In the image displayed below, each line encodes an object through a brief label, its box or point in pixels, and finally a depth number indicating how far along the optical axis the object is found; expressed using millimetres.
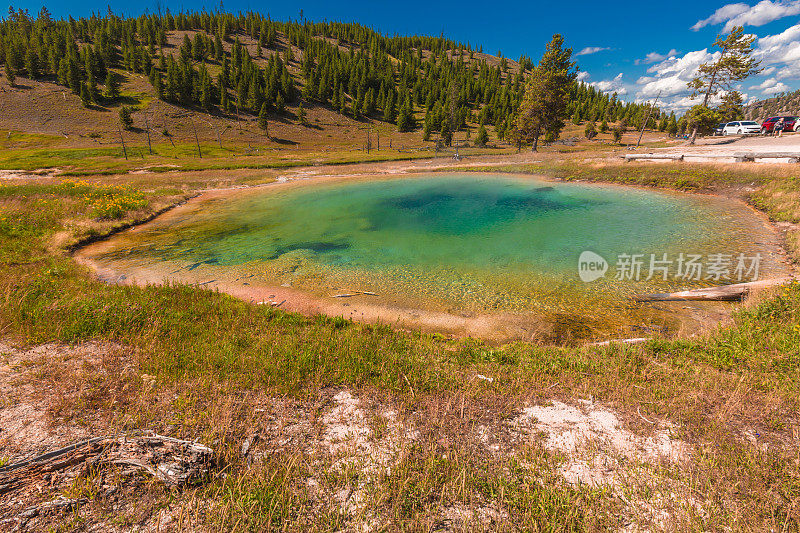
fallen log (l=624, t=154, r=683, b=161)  38869
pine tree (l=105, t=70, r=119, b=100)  126375
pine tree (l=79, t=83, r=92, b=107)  119750
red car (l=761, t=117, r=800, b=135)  51219
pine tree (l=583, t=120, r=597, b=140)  109938
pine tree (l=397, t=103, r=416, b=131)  133125
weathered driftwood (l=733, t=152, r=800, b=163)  30150
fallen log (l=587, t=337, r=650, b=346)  8898
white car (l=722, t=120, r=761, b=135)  57812
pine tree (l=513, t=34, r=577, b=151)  61438
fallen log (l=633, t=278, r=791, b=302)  11453
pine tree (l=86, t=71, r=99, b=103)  121250
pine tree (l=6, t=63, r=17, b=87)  126981
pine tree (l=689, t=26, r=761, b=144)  49312
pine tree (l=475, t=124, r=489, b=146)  96000
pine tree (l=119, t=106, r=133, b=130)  104000
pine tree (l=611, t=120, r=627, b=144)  93025
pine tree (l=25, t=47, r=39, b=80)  133000
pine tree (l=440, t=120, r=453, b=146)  97938
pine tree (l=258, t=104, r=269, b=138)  118938
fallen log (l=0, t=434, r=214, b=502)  3941
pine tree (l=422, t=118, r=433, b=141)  115438
